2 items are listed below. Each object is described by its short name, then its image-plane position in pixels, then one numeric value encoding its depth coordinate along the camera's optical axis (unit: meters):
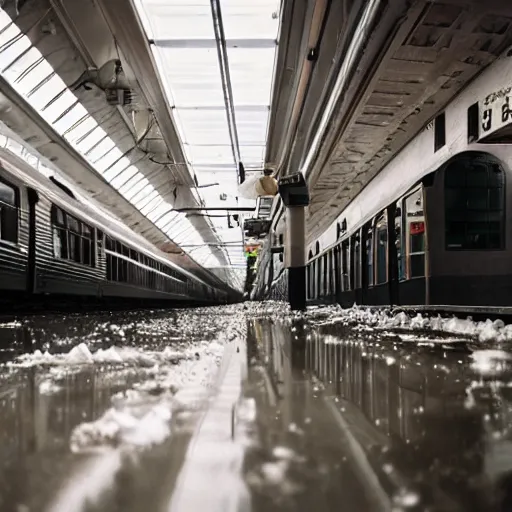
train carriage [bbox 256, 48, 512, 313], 7.75
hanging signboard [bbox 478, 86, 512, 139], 6.20
